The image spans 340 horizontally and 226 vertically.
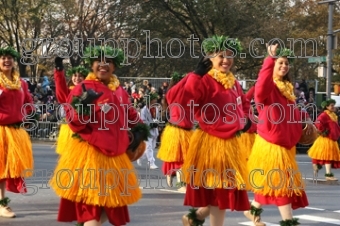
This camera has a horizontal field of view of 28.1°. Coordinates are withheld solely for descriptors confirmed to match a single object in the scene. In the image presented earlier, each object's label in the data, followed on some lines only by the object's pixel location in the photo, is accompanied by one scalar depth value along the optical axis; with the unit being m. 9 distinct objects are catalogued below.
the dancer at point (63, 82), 8.11
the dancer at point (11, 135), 8.94
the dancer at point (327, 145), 14.55
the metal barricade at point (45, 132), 23.12
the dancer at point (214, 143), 7.25
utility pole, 22.14
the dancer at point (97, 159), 6.26
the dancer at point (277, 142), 7.57
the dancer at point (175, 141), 11.69
